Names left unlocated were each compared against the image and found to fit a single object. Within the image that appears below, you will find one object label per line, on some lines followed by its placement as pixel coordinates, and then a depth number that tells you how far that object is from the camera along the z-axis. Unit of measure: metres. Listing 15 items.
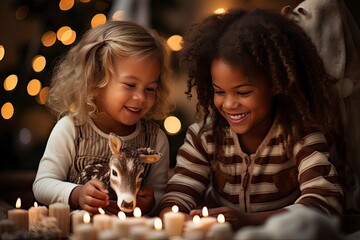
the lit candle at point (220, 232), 1.43
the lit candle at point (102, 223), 1.55
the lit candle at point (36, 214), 1.65
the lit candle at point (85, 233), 1.42
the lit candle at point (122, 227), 1.49
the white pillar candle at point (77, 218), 1.61
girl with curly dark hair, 1.80
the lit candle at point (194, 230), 1.40
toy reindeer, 1.69
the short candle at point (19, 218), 1.65
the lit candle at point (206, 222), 1.55
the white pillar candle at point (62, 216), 1.64
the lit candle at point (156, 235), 1.38
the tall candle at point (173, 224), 1.59
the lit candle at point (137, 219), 1.52
